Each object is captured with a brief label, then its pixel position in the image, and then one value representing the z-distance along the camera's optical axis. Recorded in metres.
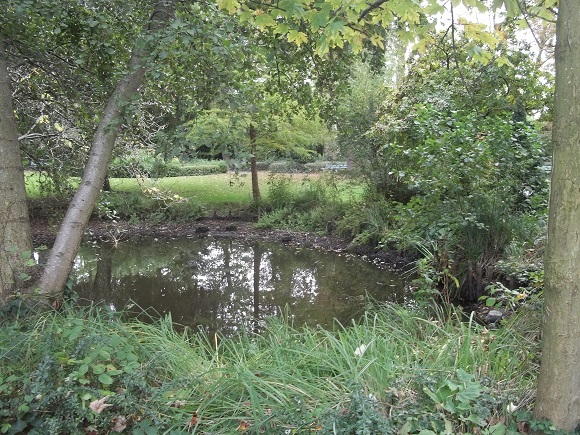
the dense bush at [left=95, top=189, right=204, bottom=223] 14.22
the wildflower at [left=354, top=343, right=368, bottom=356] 2.66
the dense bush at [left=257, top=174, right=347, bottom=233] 12.96
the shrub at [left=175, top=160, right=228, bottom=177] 24.59
